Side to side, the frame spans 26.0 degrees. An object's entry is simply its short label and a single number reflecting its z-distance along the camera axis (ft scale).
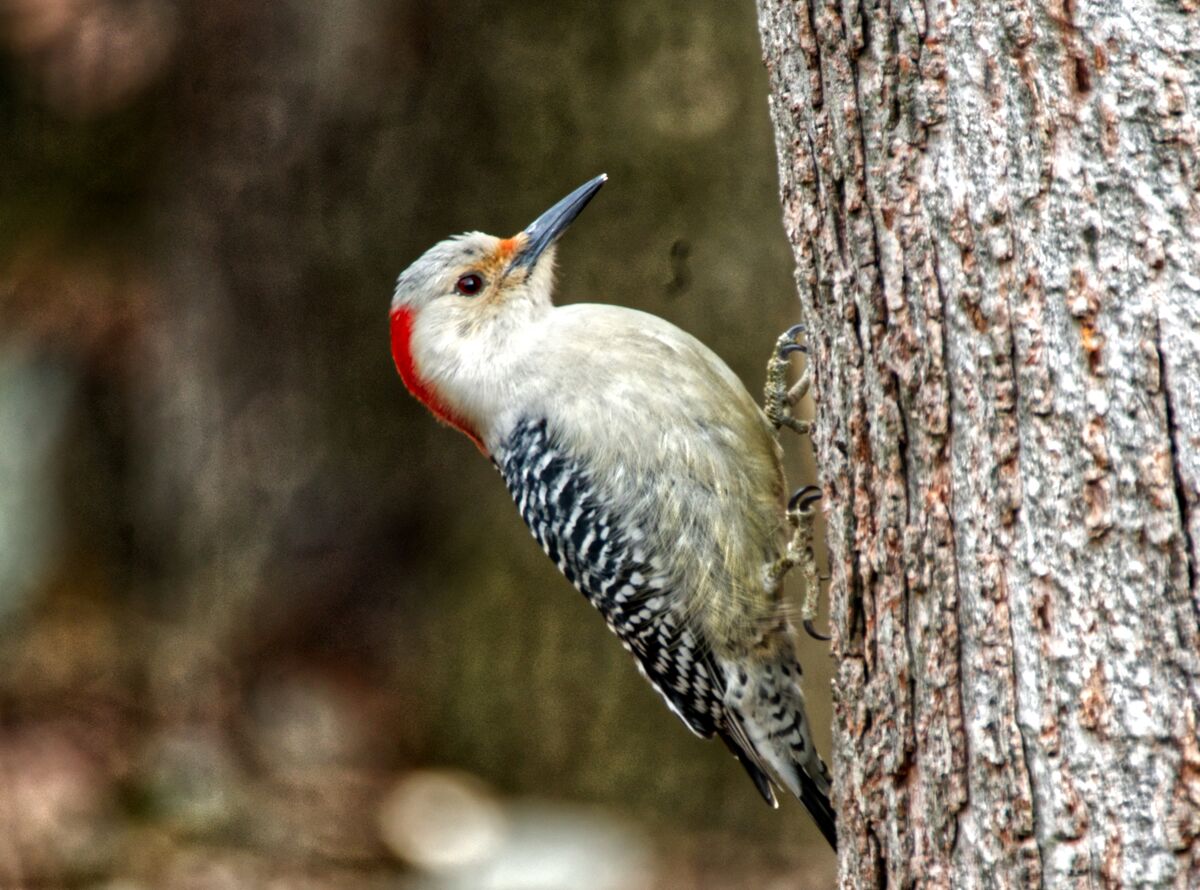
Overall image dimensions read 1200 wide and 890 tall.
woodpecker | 26.61
